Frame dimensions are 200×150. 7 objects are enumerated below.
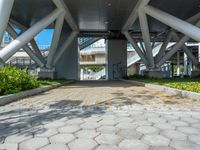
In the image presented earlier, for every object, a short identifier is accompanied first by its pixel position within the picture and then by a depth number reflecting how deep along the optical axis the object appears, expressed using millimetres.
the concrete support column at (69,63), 17526
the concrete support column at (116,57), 18582
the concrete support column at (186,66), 25927
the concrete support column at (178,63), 27326
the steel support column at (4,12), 7397
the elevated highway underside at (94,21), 9302
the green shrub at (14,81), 5268
